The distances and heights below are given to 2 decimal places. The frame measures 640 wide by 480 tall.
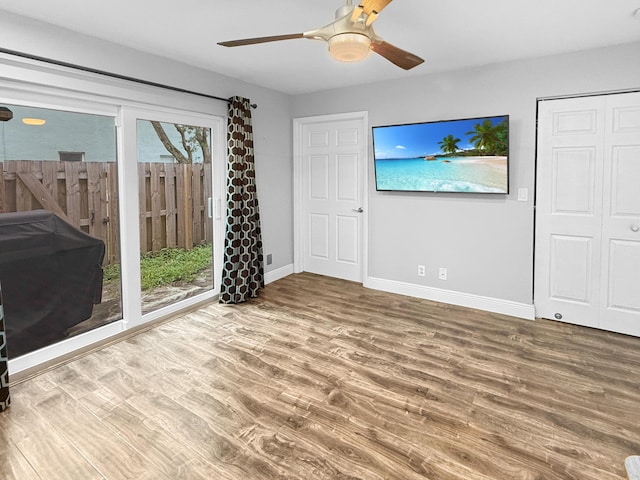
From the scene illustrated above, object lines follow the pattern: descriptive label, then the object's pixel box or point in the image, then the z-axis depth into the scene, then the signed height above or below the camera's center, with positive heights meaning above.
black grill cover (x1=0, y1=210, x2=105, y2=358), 2.68 -0.41
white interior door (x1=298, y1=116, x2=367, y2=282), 4.78 +0.31
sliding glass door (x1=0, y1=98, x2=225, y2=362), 2.70 +0.02
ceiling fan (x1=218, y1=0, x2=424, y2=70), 1.82 +0.93
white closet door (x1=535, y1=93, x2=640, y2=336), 3.23 +0.04
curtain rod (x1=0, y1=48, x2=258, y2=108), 2.50 +1.12
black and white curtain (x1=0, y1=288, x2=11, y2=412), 2.29 -0.90
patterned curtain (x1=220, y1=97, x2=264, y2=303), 4.06 +0.11
